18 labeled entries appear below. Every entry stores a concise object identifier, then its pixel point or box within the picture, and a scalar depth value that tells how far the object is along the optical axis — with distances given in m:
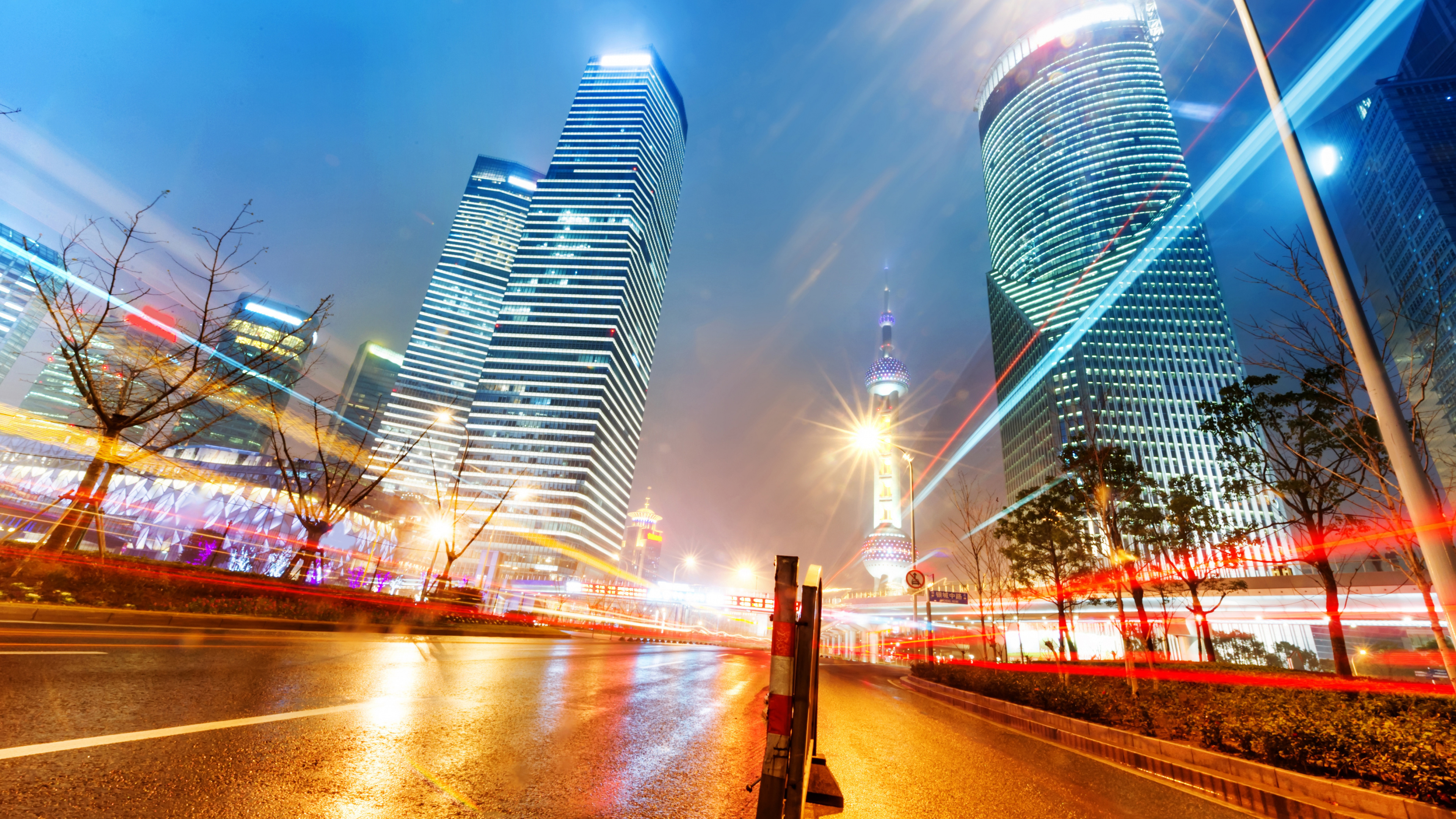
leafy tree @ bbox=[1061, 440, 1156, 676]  15.88
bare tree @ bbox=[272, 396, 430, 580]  19.83
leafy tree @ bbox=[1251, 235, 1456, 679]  9.75
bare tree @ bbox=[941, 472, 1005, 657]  26.86
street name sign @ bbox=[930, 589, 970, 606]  31.69
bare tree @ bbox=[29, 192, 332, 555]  13.30
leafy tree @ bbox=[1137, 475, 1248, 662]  26.62
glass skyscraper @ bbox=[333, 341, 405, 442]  177.00
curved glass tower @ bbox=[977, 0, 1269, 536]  126.94
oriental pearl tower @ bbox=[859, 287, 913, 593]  175.62
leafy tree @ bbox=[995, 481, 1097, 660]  28.12
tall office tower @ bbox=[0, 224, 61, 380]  90.75
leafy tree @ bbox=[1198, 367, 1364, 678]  16.12
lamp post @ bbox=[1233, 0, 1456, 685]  5.52
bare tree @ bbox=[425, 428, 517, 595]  25.31
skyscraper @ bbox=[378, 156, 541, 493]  167.25
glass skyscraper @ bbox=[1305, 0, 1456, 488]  72.19
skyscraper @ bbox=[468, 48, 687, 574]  146.25
